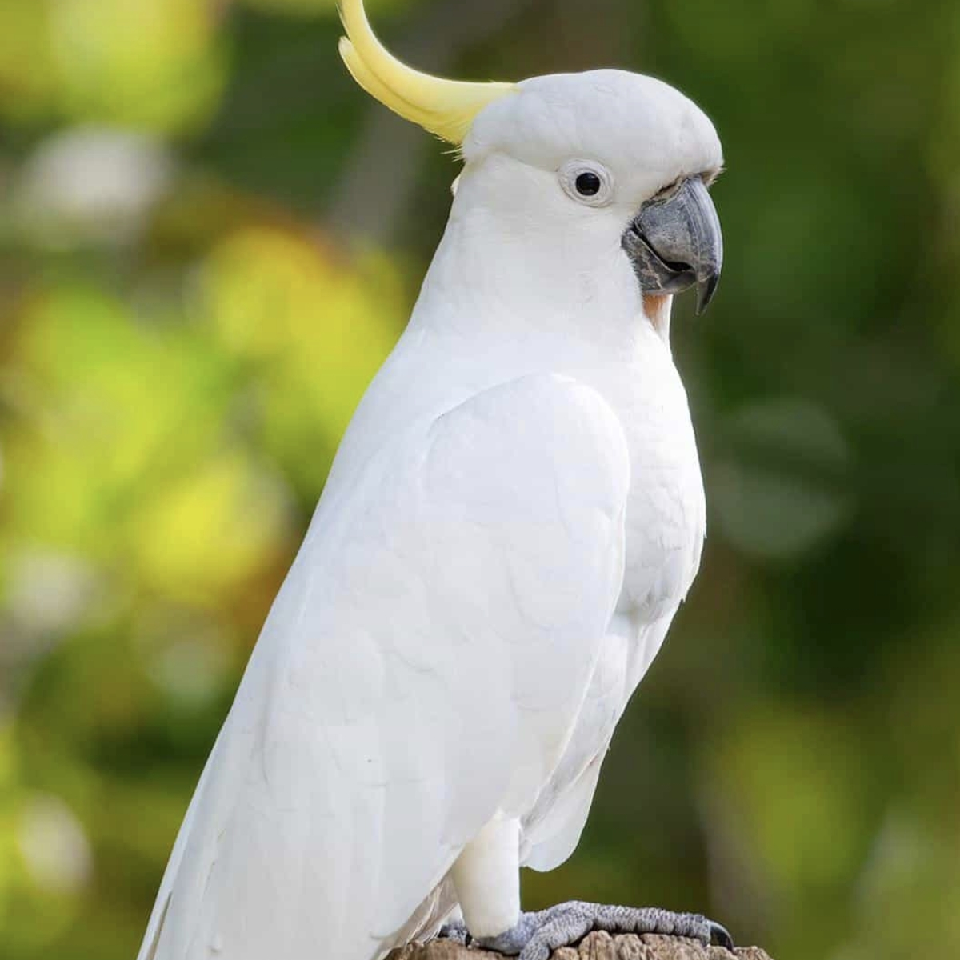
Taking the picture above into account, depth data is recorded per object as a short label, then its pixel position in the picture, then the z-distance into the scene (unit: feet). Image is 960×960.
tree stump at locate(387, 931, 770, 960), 18.92
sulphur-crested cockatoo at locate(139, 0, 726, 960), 19.39
